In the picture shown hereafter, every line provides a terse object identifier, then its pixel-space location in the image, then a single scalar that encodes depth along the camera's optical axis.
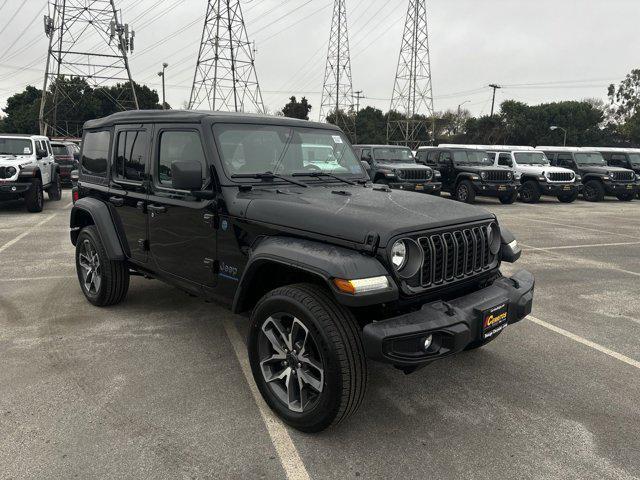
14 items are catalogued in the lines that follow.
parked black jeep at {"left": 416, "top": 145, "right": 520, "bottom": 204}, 16.67
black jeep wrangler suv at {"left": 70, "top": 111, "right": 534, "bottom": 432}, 2.67
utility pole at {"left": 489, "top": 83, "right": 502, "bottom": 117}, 62.06
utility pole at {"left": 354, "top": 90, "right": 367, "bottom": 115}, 83.45
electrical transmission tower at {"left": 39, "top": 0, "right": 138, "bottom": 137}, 30.42
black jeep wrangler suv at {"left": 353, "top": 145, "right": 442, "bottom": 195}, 15.35
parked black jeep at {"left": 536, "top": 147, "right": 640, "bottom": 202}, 18.78
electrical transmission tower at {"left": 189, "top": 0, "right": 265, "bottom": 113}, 33.97
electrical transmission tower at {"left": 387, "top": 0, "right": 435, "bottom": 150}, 46.26
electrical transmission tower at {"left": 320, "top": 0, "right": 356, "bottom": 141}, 52.44
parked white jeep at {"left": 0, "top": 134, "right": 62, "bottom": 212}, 11.65
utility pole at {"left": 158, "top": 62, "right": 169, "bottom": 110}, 37.97
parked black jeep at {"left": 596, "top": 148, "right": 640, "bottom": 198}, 20.86
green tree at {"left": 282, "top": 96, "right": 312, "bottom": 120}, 72.00
